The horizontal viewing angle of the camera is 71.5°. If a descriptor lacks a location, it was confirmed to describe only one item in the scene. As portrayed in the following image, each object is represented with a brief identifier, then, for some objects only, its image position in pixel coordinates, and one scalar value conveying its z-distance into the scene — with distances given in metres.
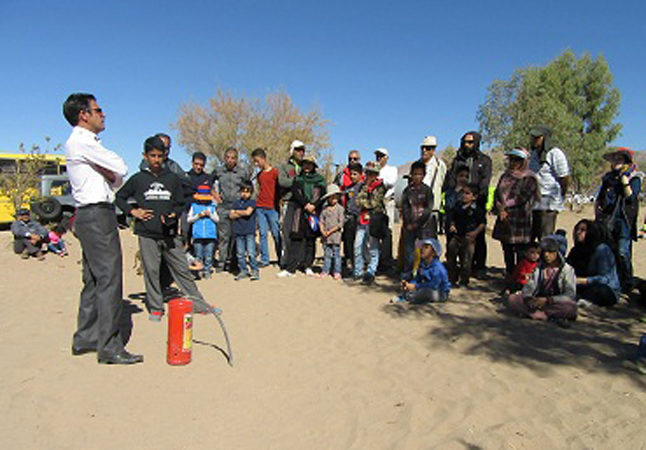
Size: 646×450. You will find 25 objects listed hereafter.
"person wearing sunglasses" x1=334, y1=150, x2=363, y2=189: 8.12
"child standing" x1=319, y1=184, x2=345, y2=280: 7.51
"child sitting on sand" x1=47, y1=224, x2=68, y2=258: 10.00
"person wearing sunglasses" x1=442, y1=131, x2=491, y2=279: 6.83
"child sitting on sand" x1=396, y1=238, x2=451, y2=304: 5.89
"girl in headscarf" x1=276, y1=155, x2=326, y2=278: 7.74
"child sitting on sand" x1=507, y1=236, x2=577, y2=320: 4.96
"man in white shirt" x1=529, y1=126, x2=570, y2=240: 6.27
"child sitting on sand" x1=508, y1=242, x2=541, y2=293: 5.79
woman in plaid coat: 6.08
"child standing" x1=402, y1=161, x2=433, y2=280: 6.72
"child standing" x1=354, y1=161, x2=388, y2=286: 7.18
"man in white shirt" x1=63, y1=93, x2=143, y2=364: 3.86
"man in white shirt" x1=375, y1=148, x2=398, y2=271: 7.79
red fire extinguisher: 3.94
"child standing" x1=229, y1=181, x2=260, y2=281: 7.59
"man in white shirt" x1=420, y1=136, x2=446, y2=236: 7.24
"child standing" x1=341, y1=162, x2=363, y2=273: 7.64
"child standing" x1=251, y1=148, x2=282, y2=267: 7.98
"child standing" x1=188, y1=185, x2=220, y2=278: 7.56
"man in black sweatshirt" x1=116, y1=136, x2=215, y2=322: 5.08
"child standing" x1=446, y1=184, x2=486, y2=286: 6.63
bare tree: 28.44
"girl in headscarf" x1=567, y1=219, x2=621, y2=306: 5.55
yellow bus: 17.66
